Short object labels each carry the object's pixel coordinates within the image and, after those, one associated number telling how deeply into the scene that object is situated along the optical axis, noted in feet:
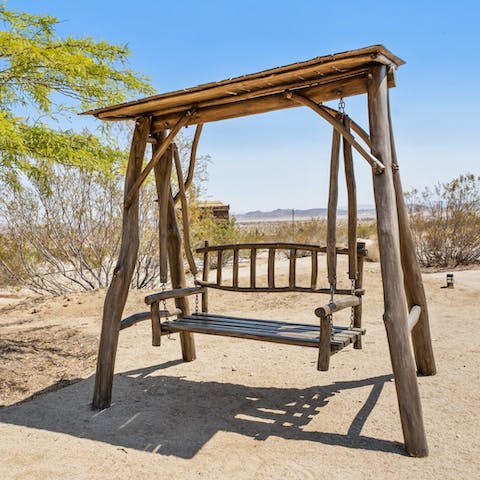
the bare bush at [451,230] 42.55
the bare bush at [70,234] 30.50
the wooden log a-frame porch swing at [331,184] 10.09
